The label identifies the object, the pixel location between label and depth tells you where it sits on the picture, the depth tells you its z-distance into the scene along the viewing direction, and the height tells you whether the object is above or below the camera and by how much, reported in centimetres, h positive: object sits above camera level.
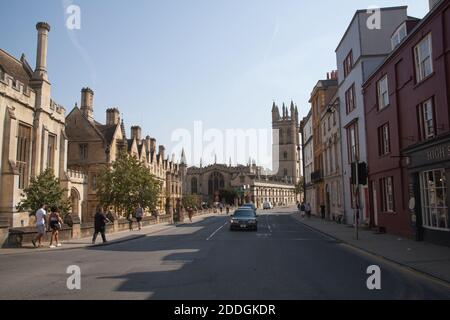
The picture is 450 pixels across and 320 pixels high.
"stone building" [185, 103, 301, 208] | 12350 +822
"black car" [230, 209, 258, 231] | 2744 -144
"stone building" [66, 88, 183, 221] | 4484 +691
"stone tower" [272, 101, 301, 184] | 14288 +2113
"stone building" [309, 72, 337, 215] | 4091 +787
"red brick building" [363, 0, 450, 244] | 1543 +321
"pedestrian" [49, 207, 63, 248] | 1816 -94
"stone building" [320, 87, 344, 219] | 3419 +372
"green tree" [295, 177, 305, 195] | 10038 +303
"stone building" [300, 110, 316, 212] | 5162 +618
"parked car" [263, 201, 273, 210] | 10156 -135
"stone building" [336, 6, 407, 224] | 2653 +904
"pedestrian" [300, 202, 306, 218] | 4624 -116
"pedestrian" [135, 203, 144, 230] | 3134 -100
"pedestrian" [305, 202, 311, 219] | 4406 -119
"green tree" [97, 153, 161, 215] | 3384 +128
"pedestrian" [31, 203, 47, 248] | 1754 -95
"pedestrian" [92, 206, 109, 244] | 1991 -101
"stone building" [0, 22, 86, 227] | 2495 +524
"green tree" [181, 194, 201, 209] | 6944 +10
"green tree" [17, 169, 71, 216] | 2248 +58
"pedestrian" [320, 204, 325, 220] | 4085 -103
